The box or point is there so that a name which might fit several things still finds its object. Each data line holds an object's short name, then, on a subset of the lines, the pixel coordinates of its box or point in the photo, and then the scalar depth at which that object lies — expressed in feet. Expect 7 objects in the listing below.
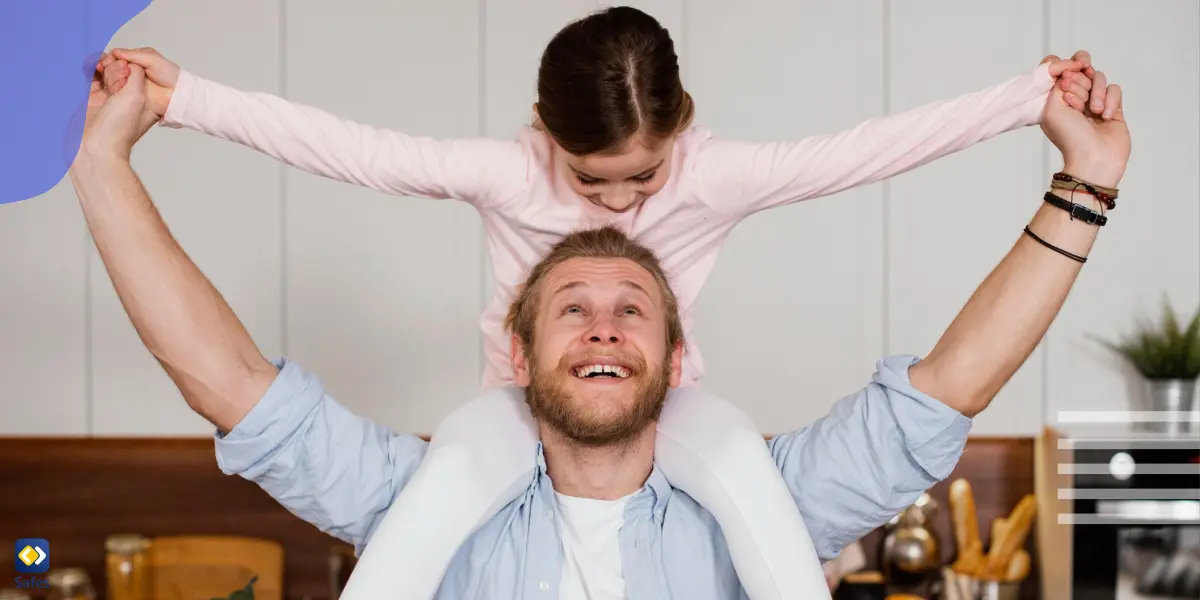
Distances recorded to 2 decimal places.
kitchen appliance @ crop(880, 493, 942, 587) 9.10
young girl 4.53
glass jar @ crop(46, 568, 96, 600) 8.93
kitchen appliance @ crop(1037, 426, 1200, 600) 8.56
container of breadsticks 9.27
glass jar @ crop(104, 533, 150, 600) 9.29
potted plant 8.95
